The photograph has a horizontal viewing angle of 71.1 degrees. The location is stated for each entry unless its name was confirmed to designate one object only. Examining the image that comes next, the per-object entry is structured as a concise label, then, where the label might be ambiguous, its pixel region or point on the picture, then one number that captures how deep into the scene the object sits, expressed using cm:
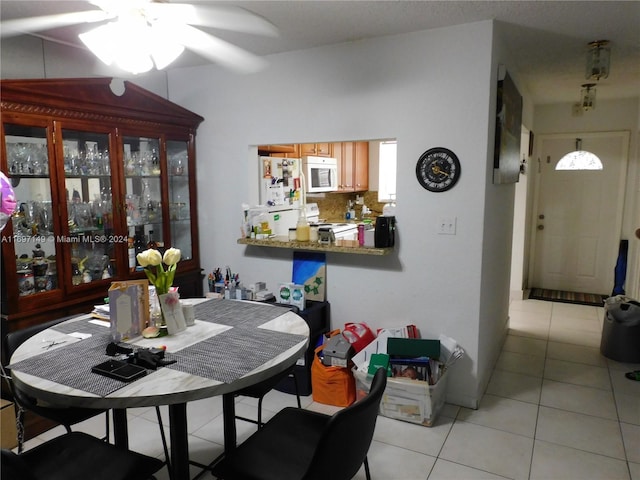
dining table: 147
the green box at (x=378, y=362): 274
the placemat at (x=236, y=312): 219
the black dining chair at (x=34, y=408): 194
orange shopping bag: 292
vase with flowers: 191
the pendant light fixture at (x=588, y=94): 415
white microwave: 464
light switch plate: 287
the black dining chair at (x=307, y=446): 135
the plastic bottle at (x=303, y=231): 337
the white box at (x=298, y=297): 325
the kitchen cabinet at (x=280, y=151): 408
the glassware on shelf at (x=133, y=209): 329
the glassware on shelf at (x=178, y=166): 369
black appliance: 298
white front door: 529
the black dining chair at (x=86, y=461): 154
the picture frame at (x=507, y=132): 284
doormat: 530
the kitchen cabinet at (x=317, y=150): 468
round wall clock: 282
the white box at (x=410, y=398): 269
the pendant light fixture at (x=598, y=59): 305
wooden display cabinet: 258
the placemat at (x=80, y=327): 206
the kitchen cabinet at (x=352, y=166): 542
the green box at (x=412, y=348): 280
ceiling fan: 159
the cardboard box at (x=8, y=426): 242
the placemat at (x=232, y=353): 162
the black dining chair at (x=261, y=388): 218
